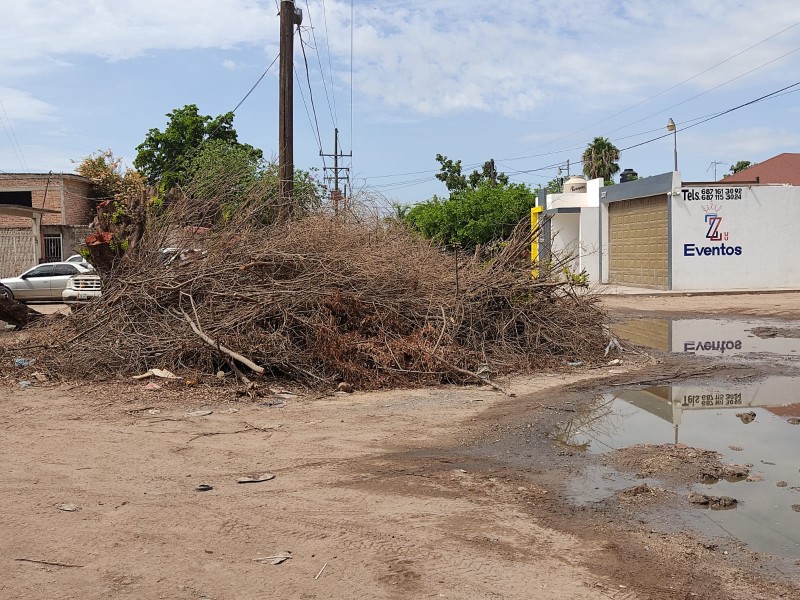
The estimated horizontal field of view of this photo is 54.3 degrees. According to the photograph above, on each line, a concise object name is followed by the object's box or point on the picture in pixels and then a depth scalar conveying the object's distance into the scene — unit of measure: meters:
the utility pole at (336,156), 43.41
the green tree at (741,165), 69.69
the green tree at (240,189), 13.37
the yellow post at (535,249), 13.10
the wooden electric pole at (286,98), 14.89
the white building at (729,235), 28.06
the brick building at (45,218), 30.48
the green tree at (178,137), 43.97
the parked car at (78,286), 17.36
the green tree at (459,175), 61.50
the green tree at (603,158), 59.59
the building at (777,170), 46.91
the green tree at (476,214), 38.28
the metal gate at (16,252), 30.36
